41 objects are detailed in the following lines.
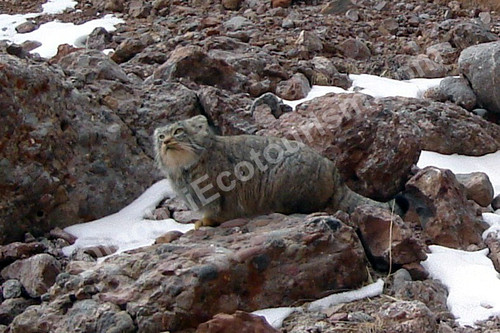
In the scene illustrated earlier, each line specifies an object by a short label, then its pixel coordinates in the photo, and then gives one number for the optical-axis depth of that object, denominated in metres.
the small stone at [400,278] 6.28
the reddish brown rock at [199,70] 10.94
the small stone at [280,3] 16.45
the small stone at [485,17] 15.92
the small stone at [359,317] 5.56
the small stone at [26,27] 16.34
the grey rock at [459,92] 11.27
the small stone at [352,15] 16.03
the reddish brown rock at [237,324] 5.11
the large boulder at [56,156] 8.07
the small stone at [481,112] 11.30
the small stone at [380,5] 16.77
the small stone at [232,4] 16.69
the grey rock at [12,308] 6.40
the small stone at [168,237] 7.21
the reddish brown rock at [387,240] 6.53
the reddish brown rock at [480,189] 8.56
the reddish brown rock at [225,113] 9.35
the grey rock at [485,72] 10.97
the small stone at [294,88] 11.34
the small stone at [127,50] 13.25
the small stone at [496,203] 8.66
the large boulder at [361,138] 8.27
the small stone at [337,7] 16.39
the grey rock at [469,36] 14.17
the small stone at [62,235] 7.92
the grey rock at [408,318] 5.29
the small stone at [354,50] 14.26
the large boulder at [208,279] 5.57
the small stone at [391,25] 15.67
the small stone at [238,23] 14.78
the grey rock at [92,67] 9.86
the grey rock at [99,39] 14.85
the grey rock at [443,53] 13.76
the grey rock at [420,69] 12.94
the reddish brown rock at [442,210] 7.52
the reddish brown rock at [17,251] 7.19
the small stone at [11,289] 6.68
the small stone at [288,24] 15.10
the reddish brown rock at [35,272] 6.71
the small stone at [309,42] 13.71
